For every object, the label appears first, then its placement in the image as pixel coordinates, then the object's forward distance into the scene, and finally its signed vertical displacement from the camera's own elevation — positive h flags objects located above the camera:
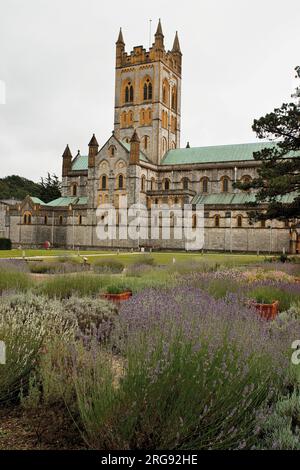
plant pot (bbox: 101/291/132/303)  10.09 -1.54
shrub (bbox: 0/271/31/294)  11.25 -1.38
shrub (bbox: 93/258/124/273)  19.18 -1.69
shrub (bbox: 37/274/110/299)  10.98 -1.46
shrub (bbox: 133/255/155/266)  23.59 -1.59
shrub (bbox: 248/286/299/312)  9.62 -1.44
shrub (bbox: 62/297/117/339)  7.72 -1.50
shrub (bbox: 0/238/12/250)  46.59 -1.18
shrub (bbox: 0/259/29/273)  17.00 -1.46
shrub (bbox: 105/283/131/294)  10.79 -1.46
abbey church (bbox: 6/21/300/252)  49.81 +7.58
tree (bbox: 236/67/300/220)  22.02 +4.56
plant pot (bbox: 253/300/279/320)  8.47 -1.55
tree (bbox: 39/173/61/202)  82.81 +8.83
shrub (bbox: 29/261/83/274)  19.47 -1.68
